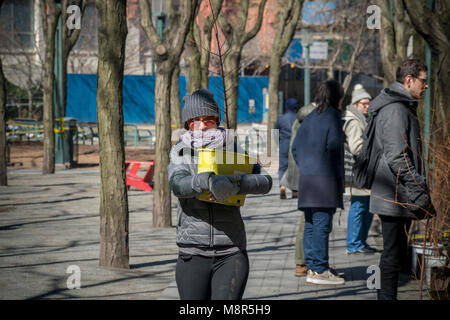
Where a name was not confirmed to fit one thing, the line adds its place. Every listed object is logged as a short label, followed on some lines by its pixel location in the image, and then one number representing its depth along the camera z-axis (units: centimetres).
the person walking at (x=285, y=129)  1448
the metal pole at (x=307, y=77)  2561
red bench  1553
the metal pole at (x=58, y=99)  1991
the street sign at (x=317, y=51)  2658
